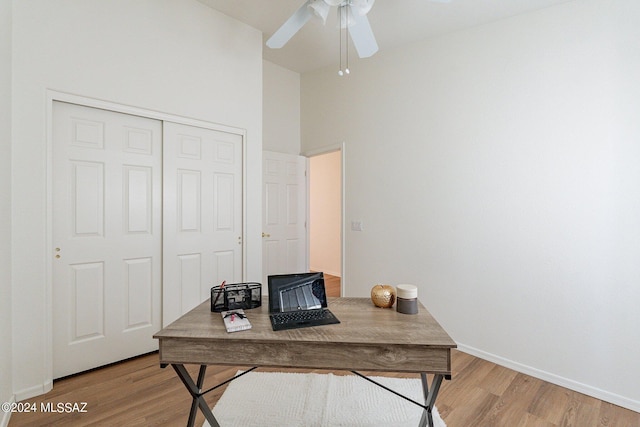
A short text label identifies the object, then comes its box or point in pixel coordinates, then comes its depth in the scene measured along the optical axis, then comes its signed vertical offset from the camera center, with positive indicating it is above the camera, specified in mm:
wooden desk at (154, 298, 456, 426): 1227 -558
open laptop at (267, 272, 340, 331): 1441 -431
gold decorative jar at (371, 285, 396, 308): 1609 -442
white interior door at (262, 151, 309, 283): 3773 -5
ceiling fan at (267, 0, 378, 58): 1855 +1258
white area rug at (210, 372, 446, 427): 1738 -1181
